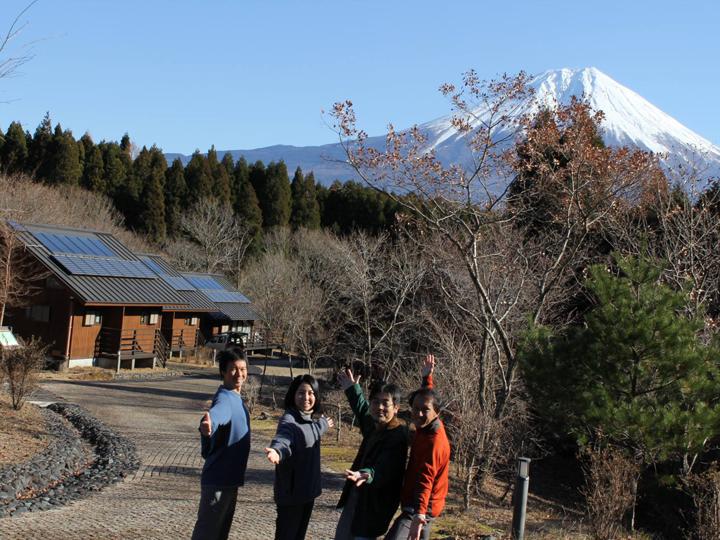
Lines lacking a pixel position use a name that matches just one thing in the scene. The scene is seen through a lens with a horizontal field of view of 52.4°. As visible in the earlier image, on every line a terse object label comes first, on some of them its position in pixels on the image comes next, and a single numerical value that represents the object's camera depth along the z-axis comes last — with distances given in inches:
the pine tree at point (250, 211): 1761.8
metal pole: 266.5
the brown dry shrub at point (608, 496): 294.4
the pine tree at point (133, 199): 1724.9
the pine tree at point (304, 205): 1820.9
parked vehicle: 1355.8
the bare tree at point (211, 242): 1688.0
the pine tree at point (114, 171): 1736.0
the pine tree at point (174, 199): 1748.3
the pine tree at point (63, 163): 1651.1
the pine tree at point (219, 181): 1797.5
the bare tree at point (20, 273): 902.4
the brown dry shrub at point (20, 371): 499.8
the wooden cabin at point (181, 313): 1216.8
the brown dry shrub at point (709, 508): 296.5
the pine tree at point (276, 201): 1828.2
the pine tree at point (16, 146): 1685.5
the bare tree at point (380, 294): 837.8
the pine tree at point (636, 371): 369.1
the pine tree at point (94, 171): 1723.7
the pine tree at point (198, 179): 1769.2
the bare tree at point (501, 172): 452.8
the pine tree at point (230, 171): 1841.0
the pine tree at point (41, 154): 1657.2
